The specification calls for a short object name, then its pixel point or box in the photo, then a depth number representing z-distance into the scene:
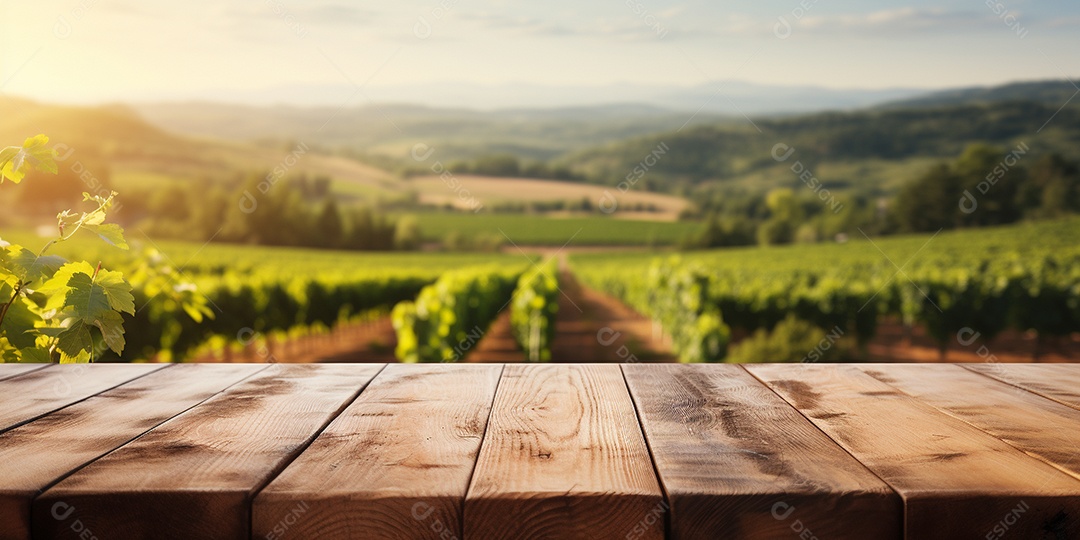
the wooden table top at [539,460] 0.72
